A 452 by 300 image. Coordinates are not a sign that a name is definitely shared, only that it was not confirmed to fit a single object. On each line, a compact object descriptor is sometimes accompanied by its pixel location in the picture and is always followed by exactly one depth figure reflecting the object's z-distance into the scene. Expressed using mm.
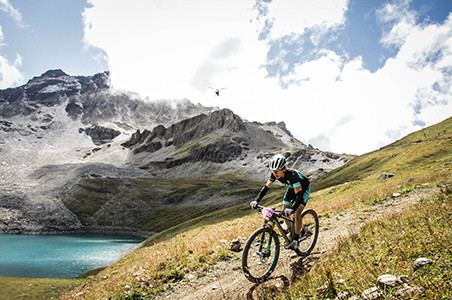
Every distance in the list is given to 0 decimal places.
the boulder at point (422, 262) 5361
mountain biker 8995
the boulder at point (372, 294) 4699
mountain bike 7978
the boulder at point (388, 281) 4891
